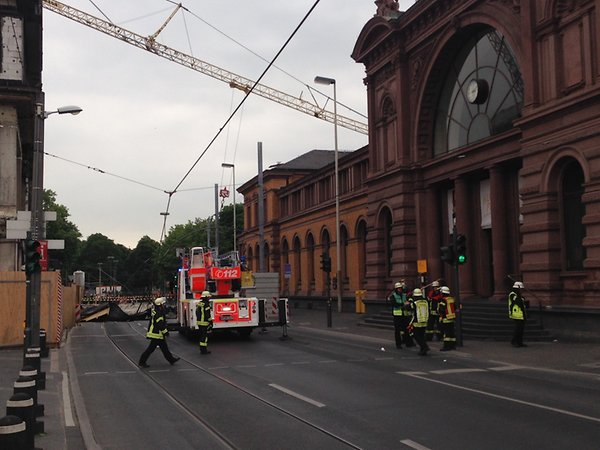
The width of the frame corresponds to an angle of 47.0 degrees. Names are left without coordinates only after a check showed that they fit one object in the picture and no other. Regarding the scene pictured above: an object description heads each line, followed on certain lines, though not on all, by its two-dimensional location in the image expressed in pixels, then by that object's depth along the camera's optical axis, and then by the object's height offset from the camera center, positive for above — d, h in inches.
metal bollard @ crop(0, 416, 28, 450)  228.4 -49.4
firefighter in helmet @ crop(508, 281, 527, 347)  737.9 -40.9
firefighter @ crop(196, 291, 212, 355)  740.0 -44.9
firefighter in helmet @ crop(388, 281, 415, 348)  756.6 -43.5
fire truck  887.1 -23.3
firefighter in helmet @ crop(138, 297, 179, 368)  627.2 -44.2
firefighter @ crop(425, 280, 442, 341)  805.0 -51.3
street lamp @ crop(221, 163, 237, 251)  1916.6 +321.2
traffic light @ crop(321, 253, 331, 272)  1150.3 +27.0
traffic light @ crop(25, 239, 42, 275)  559.5 +21.2
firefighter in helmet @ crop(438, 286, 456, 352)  721.0 -46.1
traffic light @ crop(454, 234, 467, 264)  781.3 +27.8
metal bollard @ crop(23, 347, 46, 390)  443.8 -50.1
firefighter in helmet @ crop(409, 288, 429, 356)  686.5 -43.2
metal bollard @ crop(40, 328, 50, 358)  683.4 -64.3
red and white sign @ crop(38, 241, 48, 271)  724.2 +32.8
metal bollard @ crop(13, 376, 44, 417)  321.4 -47.6
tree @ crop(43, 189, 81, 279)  3229.8 +262.1
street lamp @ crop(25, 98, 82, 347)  556.4 +67.9
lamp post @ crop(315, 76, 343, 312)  1337.4 +252.0
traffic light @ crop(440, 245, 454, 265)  781.3 +25.9
